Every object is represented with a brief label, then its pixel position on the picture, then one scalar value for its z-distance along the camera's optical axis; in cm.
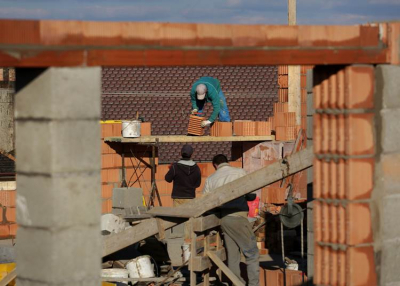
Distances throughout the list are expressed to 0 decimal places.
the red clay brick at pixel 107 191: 1706
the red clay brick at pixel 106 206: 1711
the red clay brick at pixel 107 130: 1704
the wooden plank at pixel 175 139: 1666
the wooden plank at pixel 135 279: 1173
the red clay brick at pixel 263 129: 1769
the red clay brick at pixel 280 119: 1772
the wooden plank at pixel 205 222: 1052
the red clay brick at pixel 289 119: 1769
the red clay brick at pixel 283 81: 1994
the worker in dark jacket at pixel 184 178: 1414
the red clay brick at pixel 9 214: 1633
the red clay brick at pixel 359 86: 749
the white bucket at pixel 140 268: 1234
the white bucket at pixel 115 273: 1207
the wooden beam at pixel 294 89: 1955
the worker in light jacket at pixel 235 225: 1102
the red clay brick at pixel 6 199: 1638
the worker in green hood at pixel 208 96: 1727
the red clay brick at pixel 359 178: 755
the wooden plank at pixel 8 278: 975
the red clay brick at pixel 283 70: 1985
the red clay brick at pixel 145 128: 1748
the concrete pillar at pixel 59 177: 603
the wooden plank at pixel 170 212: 1030
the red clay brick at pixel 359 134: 752
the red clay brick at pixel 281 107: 1950
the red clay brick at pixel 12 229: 1628
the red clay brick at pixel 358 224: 758
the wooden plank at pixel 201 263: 1084
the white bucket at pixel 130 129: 1659
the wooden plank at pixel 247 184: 983
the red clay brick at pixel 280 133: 1762
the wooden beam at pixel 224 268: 1033
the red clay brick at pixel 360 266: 760
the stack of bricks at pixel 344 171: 755
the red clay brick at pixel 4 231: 1627
